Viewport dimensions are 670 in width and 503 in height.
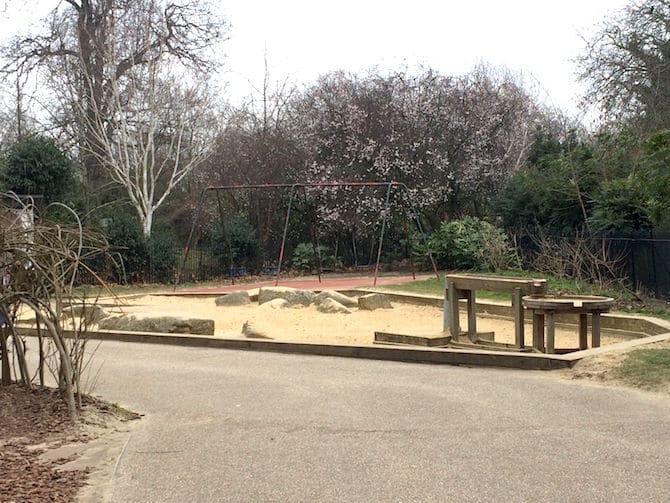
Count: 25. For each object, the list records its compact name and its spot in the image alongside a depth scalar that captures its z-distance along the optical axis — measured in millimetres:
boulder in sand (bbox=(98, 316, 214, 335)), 14047
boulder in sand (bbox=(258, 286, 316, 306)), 18266
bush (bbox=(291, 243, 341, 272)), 31266
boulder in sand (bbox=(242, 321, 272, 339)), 13303
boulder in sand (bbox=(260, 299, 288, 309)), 17531
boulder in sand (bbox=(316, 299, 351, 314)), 17125
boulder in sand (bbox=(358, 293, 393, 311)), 17750
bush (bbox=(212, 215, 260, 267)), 29781
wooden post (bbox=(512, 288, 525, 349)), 11625
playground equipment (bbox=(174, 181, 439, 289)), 24156
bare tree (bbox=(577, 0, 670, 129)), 22291
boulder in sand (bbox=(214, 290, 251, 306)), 19141
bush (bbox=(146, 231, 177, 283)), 27812
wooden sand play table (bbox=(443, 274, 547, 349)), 11672
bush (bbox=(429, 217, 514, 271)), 25627
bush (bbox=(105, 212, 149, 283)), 27469
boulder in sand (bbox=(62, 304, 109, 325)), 15072
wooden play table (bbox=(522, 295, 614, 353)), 10953
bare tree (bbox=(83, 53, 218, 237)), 29734
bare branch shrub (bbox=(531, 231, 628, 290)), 18797
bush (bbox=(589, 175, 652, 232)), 21609
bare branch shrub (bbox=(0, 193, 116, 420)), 7445
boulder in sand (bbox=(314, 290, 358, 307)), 18031
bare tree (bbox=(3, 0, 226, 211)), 30062
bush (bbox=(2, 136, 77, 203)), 27906
